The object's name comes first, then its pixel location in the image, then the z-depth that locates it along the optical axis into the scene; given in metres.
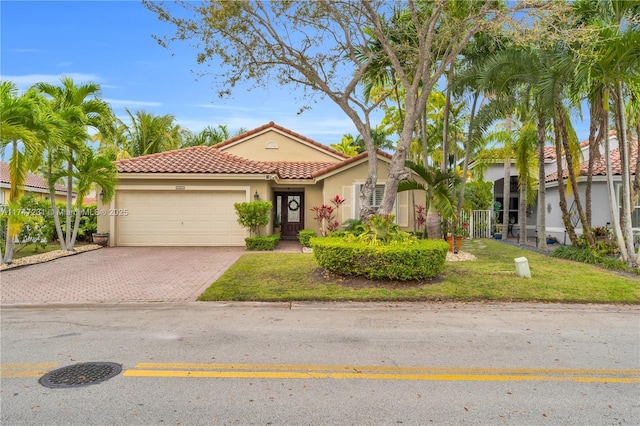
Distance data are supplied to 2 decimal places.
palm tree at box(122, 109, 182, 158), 27.62
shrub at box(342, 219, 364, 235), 9.45
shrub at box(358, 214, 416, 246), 8.47
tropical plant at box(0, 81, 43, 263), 9.17
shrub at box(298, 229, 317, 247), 15.21
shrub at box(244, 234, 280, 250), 14.62
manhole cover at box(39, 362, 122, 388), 3.67
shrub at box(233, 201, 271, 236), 14.82
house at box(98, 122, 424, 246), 15.70
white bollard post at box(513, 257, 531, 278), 8.77
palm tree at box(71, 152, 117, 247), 13.28
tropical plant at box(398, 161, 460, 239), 11.14
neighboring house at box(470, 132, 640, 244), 15.62
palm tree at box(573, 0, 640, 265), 8.65
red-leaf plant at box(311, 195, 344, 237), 15.74
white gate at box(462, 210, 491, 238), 19.75
